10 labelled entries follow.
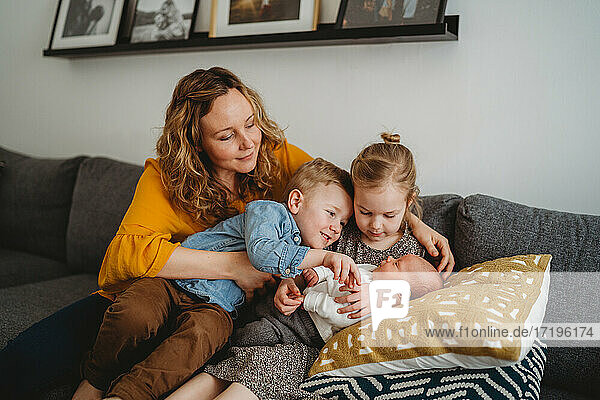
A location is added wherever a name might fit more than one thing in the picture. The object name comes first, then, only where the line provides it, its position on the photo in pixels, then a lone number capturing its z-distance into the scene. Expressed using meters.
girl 1.34
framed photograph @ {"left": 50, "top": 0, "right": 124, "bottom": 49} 2.69
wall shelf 1.83
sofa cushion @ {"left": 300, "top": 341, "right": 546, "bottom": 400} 1.15
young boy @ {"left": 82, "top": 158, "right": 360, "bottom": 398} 1.34
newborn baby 1.41
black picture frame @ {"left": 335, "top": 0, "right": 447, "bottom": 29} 1.83
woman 1.54
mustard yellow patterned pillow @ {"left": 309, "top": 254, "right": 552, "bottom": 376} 1.12
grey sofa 1.44
